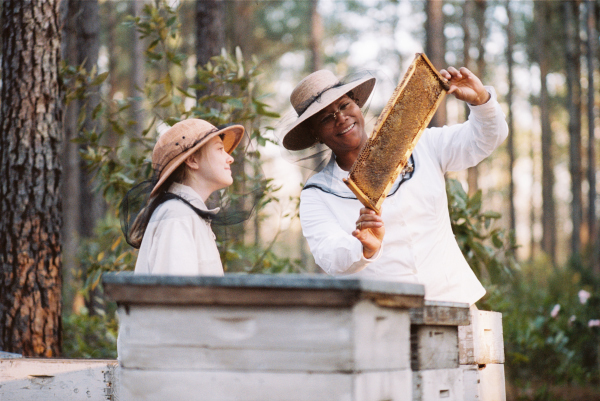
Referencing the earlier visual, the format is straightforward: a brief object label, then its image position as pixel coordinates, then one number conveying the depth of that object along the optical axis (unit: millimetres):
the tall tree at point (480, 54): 14606
